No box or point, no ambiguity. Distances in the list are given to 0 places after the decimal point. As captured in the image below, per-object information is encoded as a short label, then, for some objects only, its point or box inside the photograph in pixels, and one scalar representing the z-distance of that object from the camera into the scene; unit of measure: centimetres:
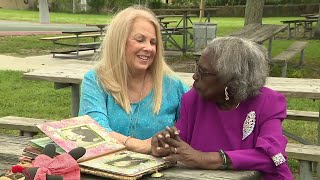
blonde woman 286
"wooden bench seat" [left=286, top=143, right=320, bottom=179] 401
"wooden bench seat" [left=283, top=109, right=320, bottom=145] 585
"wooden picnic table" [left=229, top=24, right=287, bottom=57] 848
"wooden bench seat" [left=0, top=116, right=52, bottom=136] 489
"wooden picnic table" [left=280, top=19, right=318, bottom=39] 2198
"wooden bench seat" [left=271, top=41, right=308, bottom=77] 897
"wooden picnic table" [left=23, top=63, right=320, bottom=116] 434
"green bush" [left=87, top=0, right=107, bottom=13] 4425
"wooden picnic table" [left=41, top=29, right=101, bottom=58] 1326
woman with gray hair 226
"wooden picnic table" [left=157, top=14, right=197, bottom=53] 1465
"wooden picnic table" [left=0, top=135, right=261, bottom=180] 213
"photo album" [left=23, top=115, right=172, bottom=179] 209
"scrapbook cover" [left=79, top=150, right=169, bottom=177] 206
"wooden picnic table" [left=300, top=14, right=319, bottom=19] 2497
